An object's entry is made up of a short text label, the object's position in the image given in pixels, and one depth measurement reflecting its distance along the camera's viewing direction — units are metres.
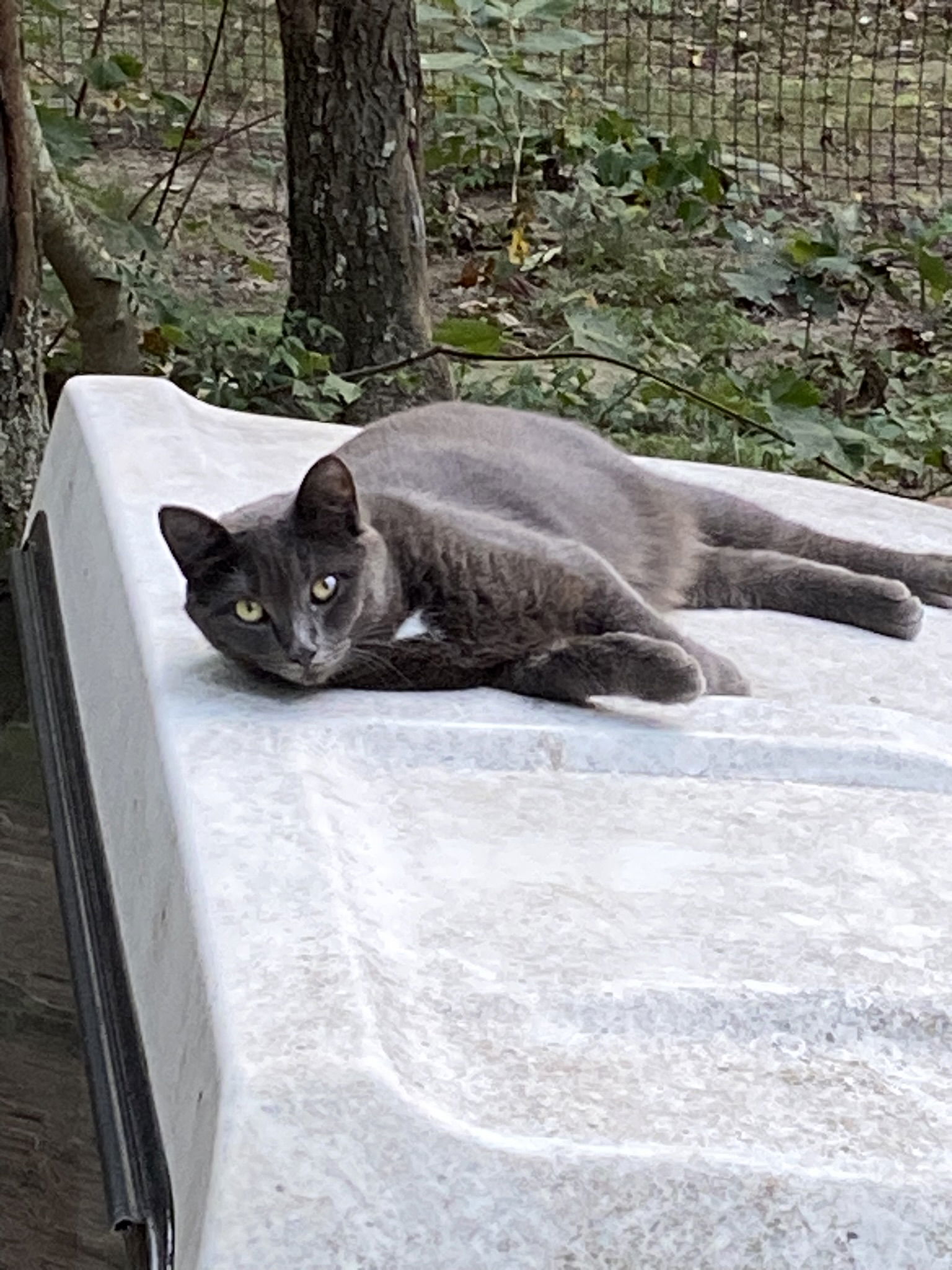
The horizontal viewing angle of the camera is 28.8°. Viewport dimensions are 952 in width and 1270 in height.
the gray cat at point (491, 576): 1.89
